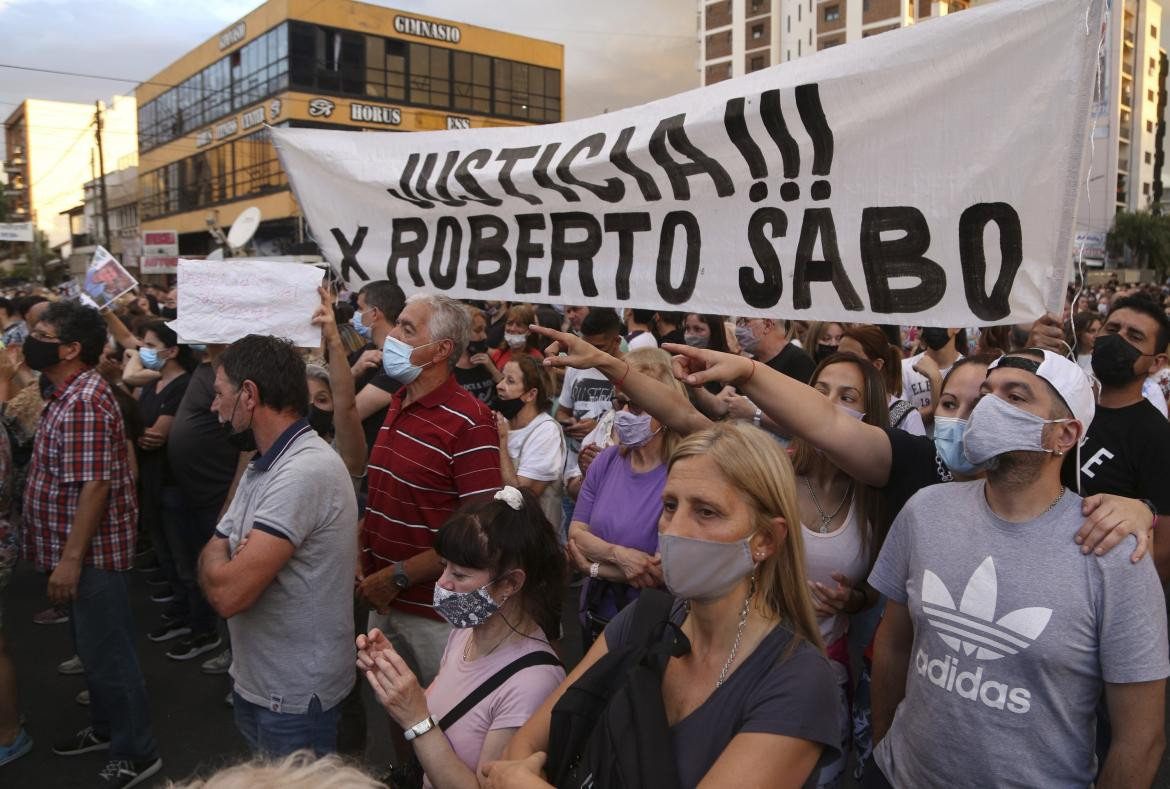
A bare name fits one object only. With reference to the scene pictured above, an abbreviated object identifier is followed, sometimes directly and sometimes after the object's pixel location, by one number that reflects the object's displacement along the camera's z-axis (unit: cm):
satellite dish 1742
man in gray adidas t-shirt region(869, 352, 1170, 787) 196
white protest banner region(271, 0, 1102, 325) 235
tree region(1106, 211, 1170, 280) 6050
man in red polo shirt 324
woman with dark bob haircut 214
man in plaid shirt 382
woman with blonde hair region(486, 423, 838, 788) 169
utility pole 3722
